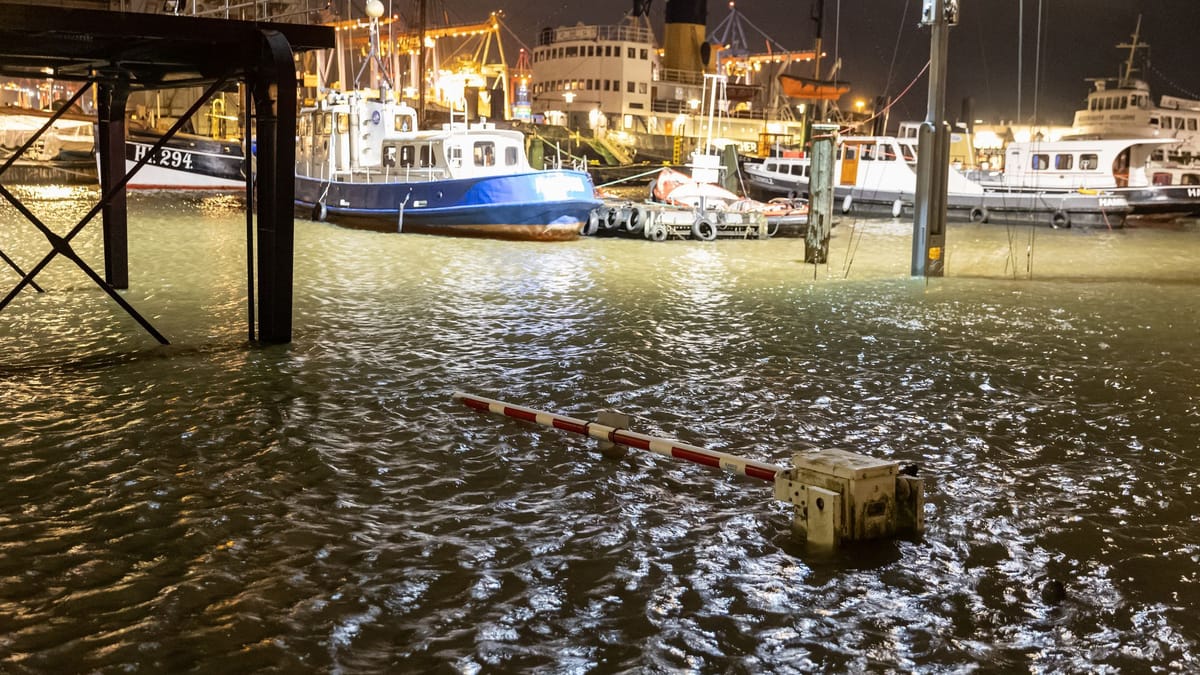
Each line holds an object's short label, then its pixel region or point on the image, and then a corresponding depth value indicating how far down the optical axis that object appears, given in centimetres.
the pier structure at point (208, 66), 908
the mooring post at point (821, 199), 2109
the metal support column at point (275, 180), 1014
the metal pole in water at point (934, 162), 1791
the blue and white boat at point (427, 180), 2580
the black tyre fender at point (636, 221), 2734
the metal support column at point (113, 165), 1323
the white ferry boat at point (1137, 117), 5319
